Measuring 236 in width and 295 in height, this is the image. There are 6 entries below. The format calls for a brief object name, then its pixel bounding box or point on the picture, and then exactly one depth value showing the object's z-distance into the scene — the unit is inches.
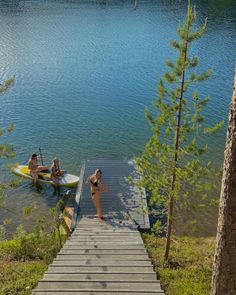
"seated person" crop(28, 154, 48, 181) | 724.7
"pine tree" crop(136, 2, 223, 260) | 366.0
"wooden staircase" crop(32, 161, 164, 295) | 301.2
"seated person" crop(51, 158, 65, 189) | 714.9
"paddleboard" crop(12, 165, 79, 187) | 726.5
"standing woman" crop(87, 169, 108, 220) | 543.5
